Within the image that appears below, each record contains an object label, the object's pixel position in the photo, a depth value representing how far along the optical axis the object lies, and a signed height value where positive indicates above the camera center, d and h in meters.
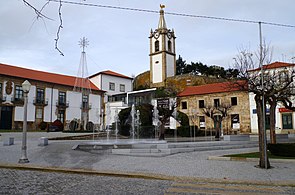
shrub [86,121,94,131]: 40.12 -0.57
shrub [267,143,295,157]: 12.73 -1.25
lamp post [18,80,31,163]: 11.53 -0.12
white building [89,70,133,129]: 50.91 +7.05
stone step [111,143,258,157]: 13.60 -1.48
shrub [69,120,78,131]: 36.99 -0.39
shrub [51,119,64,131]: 35.44 -0.37
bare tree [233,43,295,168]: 10.61 +1.27
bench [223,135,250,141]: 20.78 -1.19
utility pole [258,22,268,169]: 10.30 -0.59
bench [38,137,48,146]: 16.86 -1.20
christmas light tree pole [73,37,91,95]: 34.38 +5.63
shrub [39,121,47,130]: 39.68 -0.42
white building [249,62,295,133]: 33.72 +0.24
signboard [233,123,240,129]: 37.78 -0.47
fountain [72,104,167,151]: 14.61 -1.26
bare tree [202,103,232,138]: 23.92 -0.31
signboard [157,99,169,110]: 34.94 +2.49
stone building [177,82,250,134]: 37.62 +2.63
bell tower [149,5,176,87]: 54.09 +13.32
